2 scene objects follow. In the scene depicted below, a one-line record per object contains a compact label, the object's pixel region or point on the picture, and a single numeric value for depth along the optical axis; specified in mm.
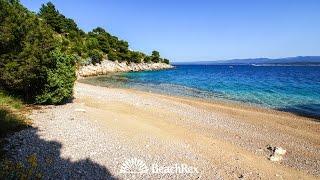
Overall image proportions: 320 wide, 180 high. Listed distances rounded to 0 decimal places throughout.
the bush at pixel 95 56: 45160
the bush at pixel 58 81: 13012
